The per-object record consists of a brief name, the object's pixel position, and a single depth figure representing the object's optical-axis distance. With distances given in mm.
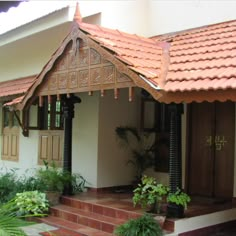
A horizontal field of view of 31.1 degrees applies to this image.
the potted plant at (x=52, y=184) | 8859
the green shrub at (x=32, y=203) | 8309
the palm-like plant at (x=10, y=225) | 3203
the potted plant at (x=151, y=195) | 6949
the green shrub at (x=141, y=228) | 6402
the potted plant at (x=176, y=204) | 6738
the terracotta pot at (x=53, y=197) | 8805
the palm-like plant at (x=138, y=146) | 10001
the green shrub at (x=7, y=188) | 9620
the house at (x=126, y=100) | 6641
